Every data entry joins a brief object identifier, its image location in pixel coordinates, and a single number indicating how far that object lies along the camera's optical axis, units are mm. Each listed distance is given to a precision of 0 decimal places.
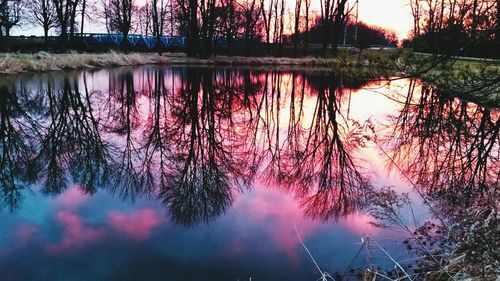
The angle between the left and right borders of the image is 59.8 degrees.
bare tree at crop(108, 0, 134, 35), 38938
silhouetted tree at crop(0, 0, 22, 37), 38375
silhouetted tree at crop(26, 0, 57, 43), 44006
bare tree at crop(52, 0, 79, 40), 32750
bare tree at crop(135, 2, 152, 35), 69475
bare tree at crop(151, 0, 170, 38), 38172
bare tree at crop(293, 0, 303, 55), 43438
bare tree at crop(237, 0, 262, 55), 40562
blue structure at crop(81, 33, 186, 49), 42250
